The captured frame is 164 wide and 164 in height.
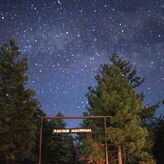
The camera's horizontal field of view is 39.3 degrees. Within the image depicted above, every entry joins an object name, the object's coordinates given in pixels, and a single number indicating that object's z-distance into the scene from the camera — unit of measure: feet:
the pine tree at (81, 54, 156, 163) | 61.70
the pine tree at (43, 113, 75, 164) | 94.49
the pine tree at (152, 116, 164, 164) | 81.15
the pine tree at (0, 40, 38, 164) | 62.18
